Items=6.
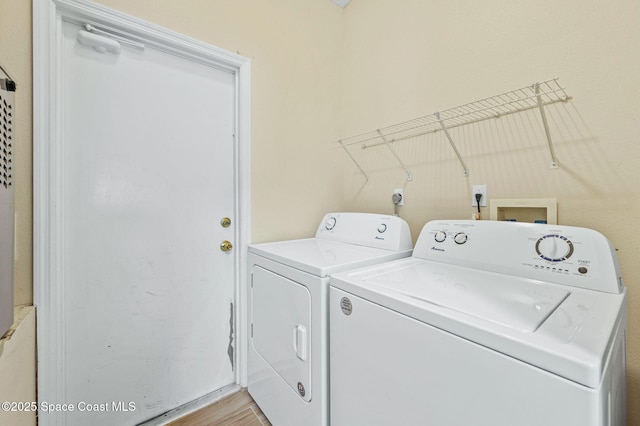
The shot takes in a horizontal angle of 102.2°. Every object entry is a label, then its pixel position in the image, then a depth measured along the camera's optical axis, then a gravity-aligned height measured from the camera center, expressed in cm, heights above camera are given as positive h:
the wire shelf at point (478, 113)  113 +54
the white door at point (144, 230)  124 -9
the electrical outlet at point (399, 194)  177 +12
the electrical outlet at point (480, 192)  136 +10
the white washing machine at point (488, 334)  51 -29
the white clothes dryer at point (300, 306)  105 -44
